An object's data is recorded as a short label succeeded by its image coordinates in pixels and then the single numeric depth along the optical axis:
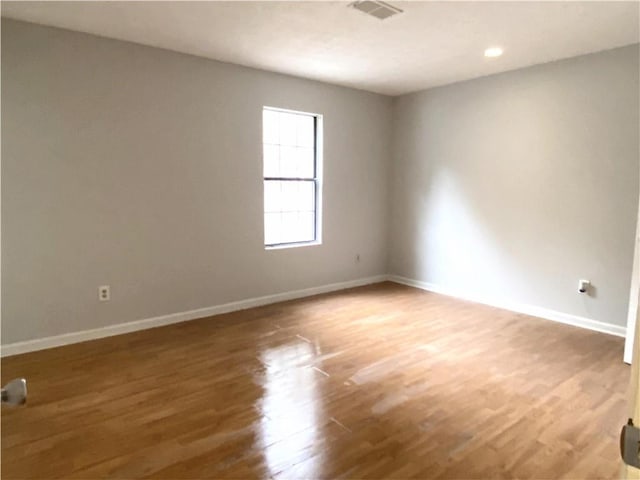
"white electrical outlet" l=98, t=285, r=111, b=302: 3.55
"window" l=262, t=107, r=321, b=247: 4.63
